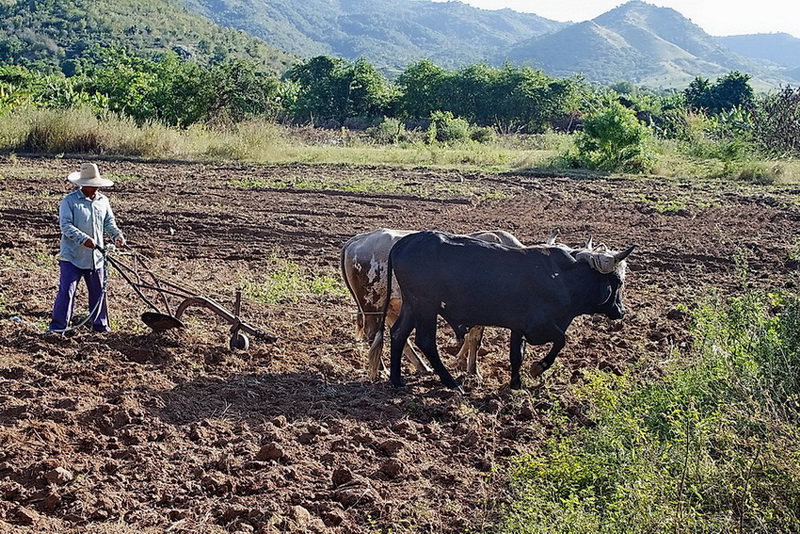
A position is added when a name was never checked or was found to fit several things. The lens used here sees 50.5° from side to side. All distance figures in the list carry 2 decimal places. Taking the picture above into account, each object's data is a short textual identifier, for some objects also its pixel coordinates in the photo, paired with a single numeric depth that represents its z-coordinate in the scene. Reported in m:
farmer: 8.17
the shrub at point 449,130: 33.09
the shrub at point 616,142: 24.72
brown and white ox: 8.03
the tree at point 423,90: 42.97
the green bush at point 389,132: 34.84
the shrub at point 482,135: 34.66
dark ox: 7.48
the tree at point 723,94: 45.91
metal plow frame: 8.12
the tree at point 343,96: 43.09
